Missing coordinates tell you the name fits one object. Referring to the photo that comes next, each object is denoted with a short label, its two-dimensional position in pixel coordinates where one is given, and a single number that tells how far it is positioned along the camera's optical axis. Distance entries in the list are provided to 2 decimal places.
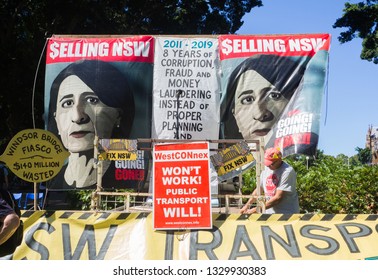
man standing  6.84
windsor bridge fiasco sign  6.44
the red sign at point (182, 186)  6.19
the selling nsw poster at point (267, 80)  9.16
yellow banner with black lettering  6.05
